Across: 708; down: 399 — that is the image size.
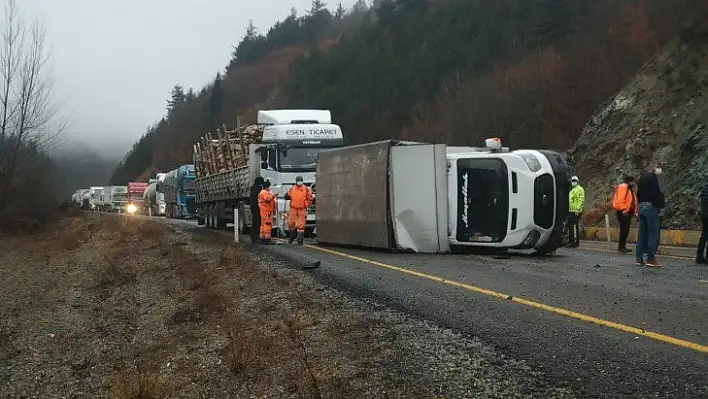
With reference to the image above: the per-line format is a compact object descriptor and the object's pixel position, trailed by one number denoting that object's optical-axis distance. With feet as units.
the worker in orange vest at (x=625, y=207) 47.44
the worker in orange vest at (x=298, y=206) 52.90
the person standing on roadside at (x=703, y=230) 39.47
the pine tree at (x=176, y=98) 455.22
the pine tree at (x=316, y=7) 381.97
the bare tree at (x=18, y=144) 84.94
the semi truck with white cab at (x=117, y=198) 223.08
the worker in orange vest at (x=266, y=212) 54.29
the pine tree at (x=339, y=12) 396.08
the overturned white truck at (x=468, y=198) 41.29
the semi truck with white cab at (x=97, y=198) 237.37
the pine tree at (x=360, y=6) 415.44
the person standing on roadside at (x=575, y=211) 55.11
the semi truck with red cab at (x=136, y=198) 196.34
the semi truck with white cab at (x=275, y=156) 62.85
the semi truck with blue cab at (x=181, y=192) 128.26
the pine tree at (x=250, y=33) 405.96
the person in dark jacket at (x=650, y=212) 36.86
